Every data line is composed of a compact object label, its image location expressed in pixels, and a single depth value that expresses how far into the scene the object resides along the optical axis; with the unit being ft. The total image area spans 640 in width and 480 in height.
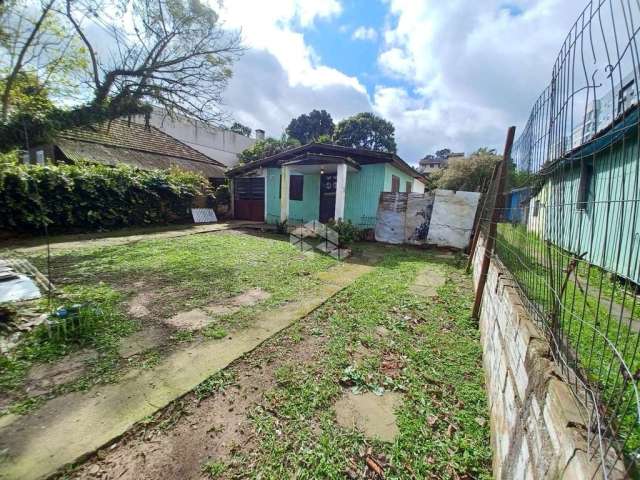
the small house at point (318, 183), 32.07
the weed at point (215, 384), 7.18
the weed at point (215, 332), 9.83
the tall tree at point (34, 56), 20.20
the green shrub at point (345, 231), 28.06
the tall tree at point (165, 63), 22.13
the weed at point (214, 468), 5.22
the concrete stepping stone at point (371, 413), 6.33
